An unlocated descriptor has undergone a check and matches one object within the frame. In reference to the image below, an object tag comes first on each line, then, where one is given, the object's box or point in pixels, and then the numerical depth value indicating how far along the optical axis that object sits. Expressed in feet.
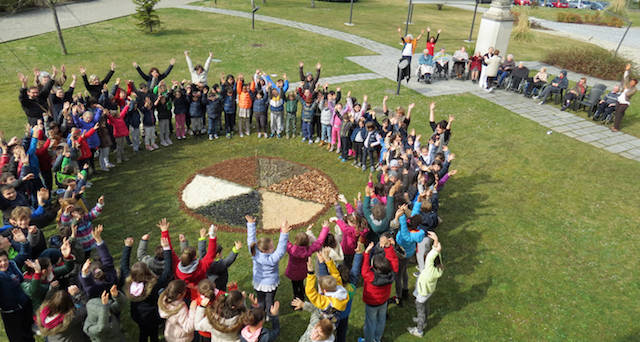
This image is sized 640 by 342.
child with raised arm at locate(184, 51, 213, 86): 46.43
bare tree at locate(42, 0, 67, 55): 62.28
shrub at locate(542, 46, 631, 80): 66.90
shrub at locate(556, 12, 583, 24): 126.52
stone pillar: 63.36
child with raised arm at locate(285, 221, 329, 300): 20.92
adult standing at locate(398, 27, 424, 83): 59.72
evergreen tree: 82.46
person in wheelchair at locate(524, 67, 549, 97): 57.98
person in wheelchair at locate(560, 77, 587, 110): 53.98
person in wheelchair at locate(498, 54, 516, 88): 60.80
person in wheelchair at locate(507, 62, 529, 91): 59.47
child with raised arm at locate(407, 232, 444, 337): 20.60
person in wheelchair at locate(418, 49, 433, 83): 62.64
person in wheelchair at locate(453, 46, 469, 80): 64.85
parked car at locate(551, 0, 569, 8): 159.22
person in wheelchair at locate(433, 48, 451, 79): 64.75
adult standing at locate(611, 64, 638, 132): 47.91
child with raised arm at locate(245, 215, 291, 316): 20.01
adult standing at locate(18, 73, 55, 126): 36.55
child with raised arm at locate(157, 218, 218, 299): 18.80
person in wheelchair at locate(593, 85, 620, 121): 50.62
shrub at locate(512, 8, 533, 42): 90.94
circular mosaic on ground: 32.09
